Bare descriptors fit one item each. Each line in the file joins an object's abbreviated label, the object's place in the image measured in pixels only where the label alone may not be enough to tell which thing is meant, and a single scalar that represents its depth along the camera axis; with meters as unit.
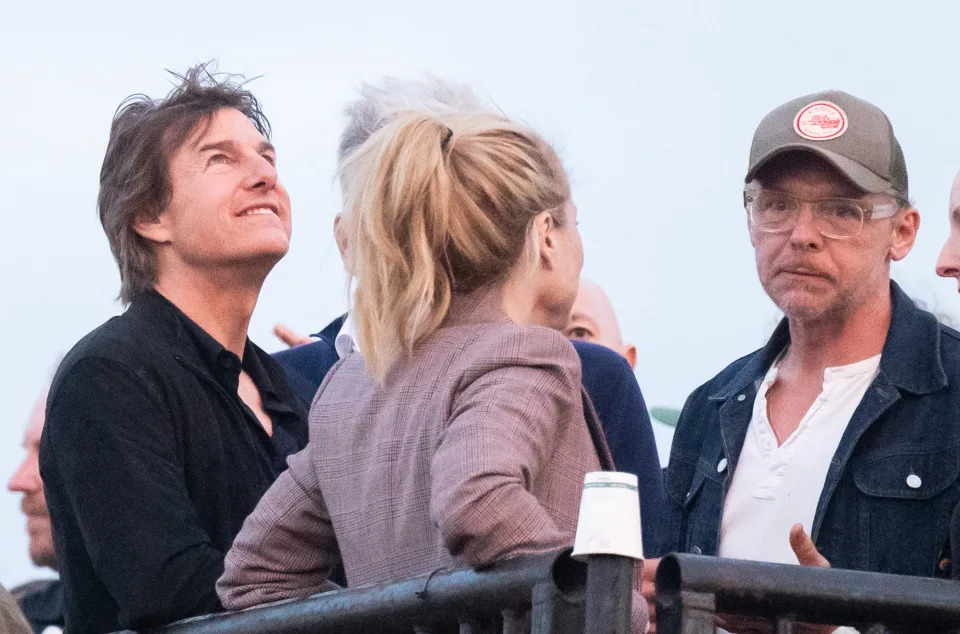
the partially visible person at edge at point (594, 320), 11.07
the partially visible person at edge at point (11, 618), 5.30
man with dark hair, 6.17
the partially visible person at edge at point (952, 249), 8.76
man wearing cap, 7.04
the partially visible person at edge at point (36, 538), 9.49
